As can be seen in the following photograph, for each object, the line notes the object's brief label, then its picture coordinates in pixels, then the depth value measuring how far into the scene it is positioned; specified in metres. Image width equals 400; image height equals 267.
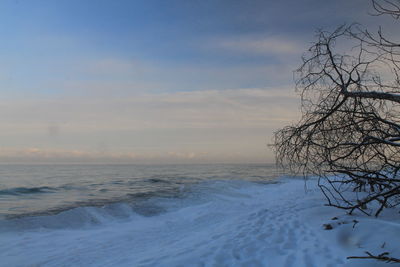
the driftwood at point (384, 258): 3.18
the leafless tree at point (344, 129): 4.30
